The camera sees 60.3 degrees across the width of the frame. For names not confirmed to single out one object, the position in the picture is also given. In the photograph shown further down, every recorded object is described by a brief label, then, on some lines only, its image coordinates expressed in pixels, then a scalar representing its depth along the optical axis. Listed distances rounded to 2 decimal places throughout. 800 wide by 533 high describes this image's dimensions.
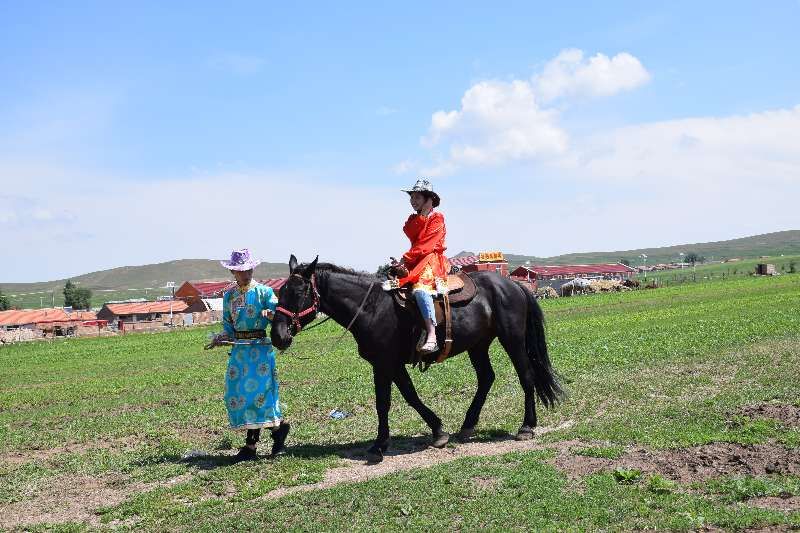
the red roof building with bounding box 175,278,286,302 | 107.08
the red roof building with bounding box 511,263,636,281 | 135.38
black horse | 9.28
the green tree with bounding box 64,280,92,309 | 138.38
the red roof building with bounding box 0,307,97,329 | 84.05
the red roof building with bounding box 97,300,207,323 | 99.19
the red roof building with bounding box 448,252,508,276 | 79.75
